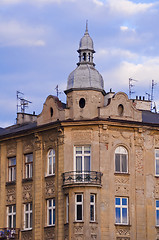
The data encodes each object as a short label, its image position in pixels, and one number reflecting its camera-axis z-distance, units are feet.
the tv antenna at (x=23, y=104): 213.05
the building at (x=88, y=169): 168.96
